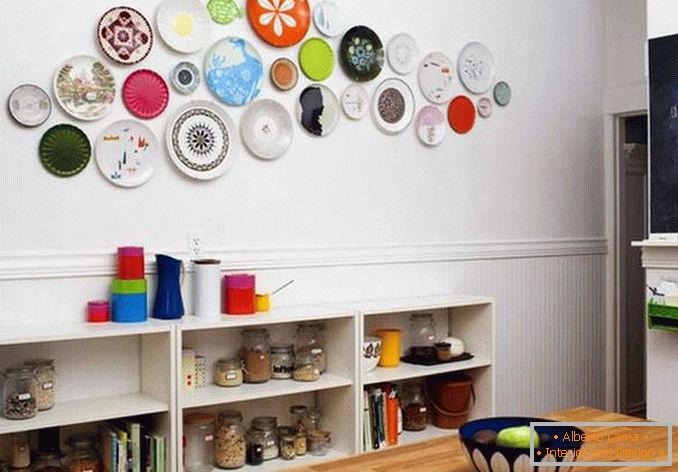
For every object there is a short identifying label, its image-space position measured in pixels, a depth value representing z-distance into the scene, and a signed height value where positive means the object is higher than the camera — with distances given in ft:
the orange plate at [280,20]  10.66 +3.18
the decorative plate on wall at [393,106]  11.96 +2.17
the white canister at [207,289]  9.71 -0.58
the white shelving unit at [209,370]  8.71 -1.64
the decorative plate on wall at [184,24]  9.91 +2.89
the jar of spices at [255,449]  9.95 -2.68
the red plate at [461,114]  12.91 +2.17
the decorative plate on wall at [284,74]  10.82 +2.42
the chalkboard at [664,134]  11.07 +1.54
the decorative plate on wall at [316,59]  11.14 +2.71
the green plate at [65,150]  9.04 +1.14
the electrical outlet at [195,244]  10.09 +0.00
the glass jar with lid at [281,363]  10.32 -1.62
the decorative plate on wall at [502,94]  13.53 +2.63
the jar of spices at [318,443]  10.39 -2.73
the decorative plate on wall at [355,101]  11.59 +2.16
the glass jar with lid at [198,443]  9.56 -2.51
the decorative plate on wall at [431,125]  12.49 +1.92
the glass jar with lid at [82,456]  8.71 -2.44
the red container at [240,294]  9.93 -0.66
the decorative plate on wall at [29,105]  8.82 +1.64
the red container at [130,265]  9.23 -0.25
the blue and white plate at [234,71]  10.27 +2.36
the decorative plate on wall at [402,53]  12.16 +3.04
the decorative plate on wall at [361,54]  11.58 +2.91
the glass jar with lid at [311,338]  10.71 -1.34
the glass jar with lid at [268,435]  10.10 -2.55
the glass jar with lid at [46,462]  8.54 -2.43
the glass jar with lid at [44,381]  8.58 -1.54
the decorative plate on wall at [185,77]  9.96 +2.19
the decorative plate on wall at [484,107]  13.30 +2.34
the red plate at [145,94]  9.61 +1.92
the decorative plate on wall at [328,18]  11.31 +3.35
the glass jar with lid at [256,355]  10.05 -1.48
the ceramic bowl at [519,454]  5.05 -1.43
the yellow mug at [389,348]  11.34 -1.57
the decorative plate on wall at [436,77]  12.54 +2.73
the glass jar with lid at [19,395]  8.18 -1.61
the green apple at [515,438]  5.13 -1.34
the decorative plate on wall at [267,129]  10.60 +1.61
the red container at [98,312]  9.07 -0.80
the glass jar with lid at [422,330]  12.09 -1.40
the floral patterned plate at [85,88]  9.14 +1.91
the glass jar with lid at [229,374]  9.89 -1.69
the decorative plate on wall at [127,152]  9.46 +1.16
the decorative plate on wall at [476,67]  13.08 +3.01
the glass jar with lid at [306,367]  10.19 -1.68
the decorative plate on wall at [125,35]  9.45 +2.63
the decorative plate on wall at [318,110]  11.12 +1.96
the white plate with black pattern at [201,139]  9.97 +1.39
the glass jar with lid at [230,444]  9.68 -2.55
